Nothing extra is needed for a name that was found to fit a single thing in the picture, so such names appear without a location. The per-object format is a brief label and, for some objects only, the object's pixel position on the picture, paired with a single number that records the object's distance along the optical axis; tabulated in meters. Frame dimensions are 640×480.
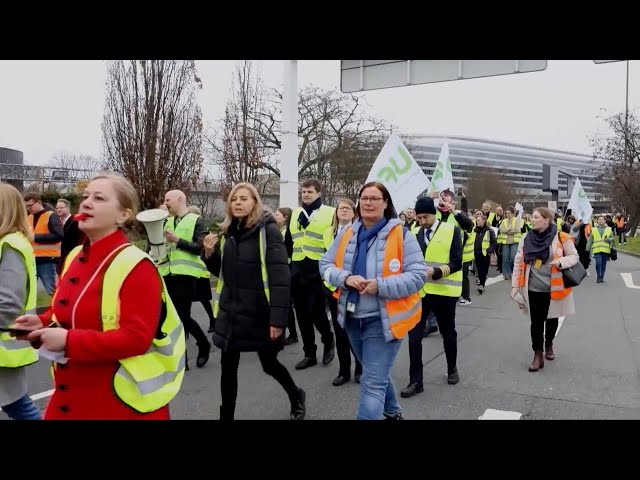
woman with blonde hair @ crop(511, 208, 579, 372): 5.70
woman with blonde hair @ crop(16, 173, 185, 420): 2.05
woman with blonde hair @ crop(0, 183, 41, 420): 2.89
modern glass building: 65.95
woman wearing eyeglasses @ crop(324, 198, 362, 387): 5.33
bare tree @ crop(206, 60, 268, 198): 16.66
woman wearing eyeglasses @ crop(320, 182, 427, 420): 3.40
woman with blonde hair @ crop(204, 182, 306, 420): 3.80
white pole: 9.67
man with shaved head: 5.57
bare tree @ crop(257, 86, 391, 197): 25.72
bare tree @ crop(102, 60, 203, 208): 14.92
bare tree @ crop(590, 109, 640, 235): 38.41
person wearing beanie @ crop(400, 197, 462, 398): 4.99
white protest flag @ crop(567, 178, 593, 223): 14.82
